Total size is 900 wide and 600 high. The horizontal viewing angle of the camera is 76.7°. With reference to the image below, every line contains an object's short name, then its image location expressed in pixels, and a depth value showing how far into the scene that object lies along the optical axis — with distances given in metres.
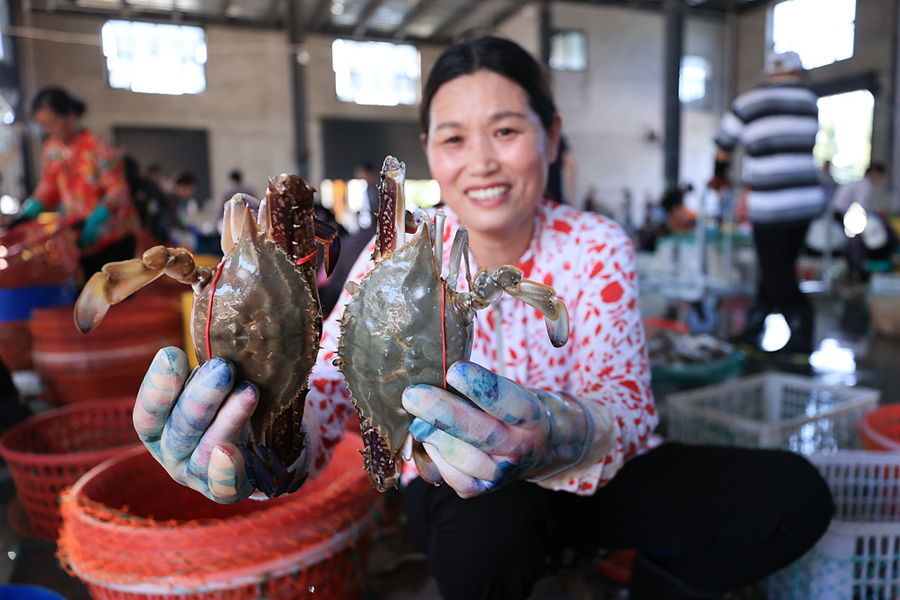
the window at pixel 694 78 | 15.56
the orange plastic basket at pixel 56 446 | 1.71
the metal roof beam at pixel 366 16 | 12.39
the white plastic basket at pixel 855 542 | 1.31
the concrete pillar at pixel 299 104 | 11.09
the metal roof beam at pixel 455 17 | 13.17
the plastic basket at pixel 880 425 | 1.69
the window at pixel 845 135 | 12.20
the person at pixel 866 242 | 6.38
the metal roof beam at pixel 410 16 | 12.65
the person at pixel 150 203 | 3.59
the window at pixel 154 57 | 12.18
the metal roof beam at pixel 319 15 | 12.41
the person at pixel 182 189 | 7.09
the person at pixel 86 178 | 2.96
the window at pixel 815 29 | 12.43
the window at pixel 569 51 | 14.35
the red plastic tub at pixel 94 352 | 2.33
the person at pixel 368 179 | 7.79
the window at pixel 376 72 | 14.09
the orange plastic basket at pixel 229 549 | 1.08
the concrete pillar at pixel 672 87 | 10.88
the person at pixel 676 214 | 9.06
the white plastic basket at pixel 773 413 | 1.91
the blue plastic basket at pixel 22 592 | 1.11
